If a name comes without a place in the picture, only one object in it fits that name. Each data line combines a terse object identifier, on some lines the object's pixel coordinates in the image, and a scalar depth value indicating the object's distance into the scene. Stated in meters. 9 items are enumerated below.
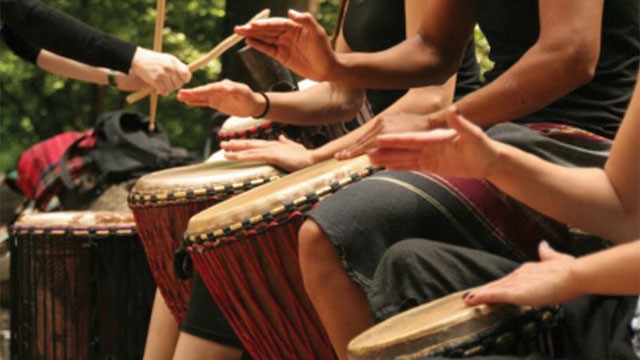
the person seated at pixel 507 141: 4.57
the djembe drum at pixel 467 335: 3.65
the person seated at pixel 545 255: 3.58
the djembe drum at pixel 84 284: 8.14
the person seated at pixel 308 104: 6.06
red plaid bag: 11.44
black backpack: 11.22
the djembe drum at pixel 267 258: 5.20
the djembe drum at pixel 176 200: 6.24
